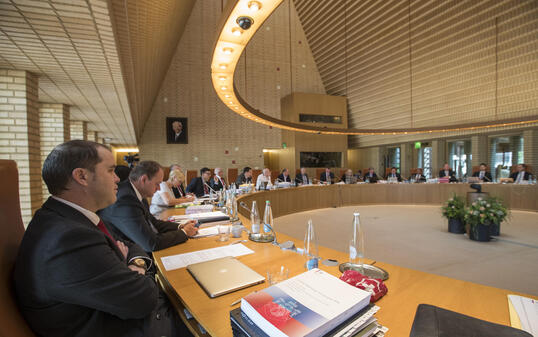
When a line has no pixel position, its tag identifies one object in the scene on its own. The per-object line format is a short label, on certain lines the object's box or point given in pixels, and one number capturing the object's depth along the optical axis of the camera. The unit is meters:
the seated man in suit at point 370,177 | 8.73
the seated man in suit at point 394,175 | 8.55
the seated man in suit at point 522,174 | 6.73
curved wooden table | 0.85
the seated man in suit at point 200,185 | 5.36
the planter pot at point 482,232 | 4.16
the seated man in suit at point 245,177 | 6.64
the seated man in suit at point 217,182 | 5.66
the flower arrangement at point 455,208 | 4.55
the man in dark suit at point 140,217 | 1.65
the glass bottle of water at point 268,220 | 1.79
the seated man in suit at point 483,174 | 7.45
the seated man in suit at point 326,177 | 8.62
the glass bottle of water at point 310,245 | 1.41
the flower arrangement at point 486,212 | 4.09
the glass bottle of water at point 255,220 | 1.90
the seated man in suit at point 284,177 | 7.94
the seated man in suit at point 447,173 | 8.02
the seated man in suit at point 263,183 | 6.19
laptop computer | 1.04
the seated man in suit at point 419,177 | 8.34
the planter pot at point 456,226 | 4.64
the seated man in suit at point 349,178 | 8.59
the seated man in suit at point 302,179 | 8.09
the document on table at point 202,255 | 1.37
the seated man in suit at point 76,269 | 0.79
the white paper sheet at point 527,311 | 0.77
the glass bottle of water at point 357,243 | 1.19
